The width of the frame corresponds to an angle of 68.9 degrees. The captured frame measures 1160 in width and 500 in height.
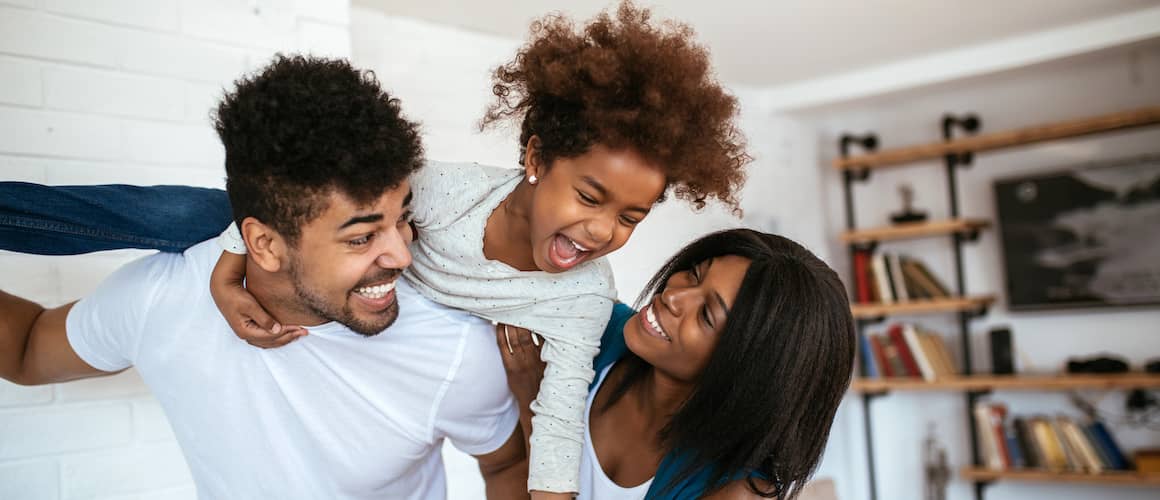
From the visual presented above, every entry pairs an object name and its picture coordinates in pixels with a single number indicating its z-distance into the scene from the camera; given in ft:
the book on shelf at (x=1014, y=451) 13.96
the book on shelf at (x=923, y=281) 15.12
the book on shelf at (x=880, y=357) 15.48
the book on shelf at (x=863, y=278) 15.78
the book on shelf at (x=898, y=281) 15.34
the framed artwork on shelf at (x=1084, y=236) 13.57
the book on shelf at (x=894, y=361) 15.26
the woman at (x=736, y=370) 5.10
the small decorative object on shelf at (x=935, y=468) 15.21
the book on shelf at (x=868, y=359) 15.56
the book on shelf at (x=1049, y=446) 13.47
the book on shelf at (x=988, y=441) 14.16
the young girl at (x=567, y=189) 4.49
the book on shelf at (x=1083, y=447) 13.17
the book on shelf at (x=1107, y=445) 13.05
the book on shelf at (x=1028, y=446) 13.70
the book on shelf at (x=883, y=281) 15.42
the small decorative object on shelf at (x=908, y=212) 15.58
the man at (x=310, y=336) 4.17
